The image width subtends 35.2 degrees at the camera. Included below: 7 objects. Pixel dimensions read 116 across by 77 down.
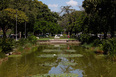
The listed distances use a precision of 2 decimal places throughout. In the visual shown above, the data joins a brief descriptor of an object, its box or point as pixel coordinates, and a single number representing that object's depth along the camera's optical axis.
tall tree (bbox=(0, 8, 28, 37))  47.59
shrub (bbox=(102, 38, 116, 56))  22.06
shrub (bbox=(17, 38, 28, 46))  34.09
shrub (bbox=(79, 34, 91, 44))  41.74
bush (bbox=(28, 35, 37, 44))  43.50
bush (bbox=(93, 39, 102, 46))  33.62
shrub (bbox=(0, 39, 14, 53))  25.08
